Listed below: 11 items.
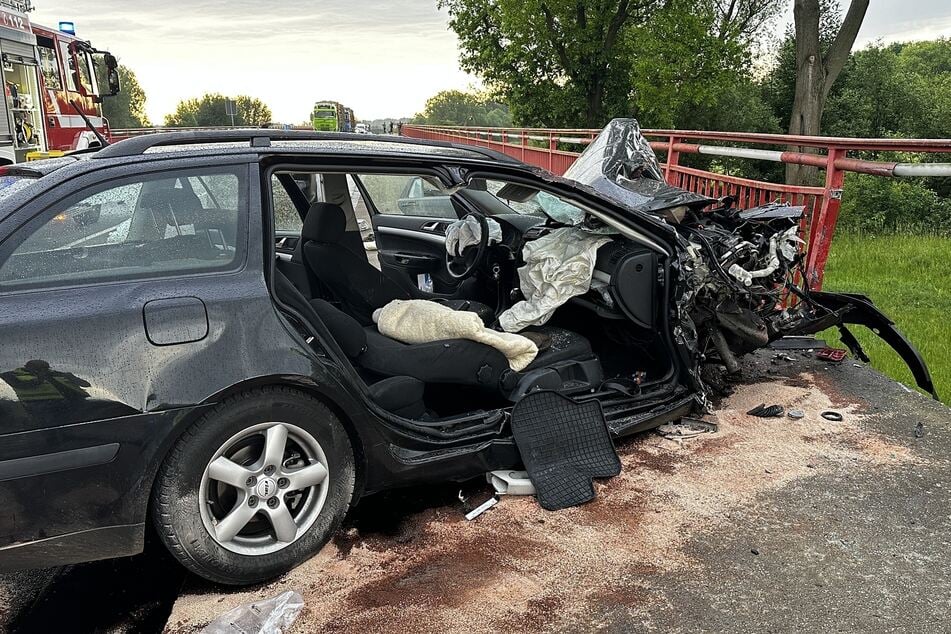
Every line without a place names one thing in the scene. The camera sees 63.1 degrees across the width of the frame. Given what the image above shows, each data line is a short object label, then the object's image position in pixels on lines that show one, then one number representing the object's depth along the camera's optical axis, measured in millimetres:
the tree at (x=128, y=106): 70062
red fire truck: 10188
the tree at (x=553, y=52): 26375
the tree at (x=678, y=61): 22531
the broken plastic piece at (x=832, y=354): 5277
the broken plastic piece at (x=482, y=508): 3359
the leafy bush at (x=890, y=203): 17297
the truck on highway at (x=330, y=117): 47397
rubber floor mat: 3459
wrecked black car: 2533
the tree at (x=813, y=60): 15789
